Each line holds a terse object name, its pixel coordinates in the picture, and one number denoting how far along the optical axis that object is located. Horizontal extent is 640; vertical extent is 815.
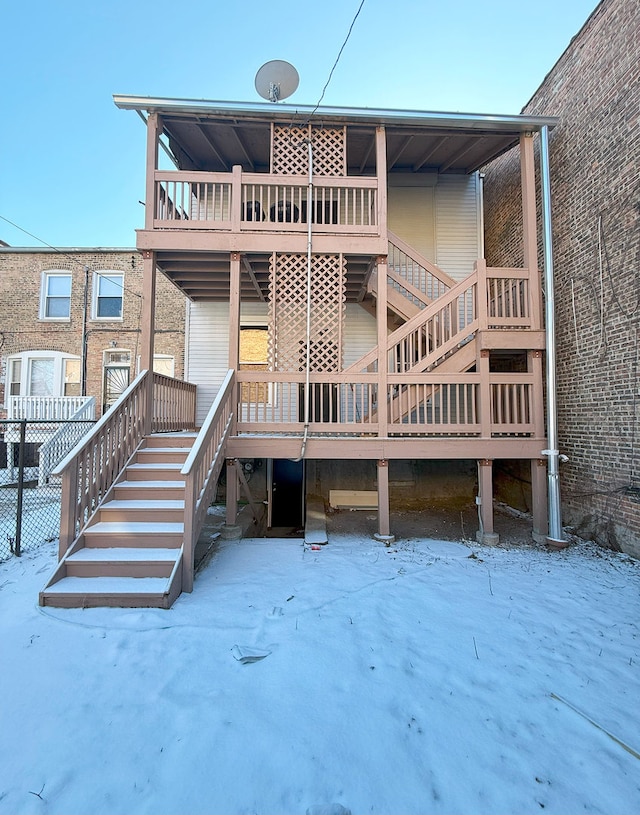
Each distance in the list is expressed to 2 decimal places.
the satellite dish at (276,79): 6.38
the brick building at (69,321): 12.55
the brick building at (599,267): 5.10
